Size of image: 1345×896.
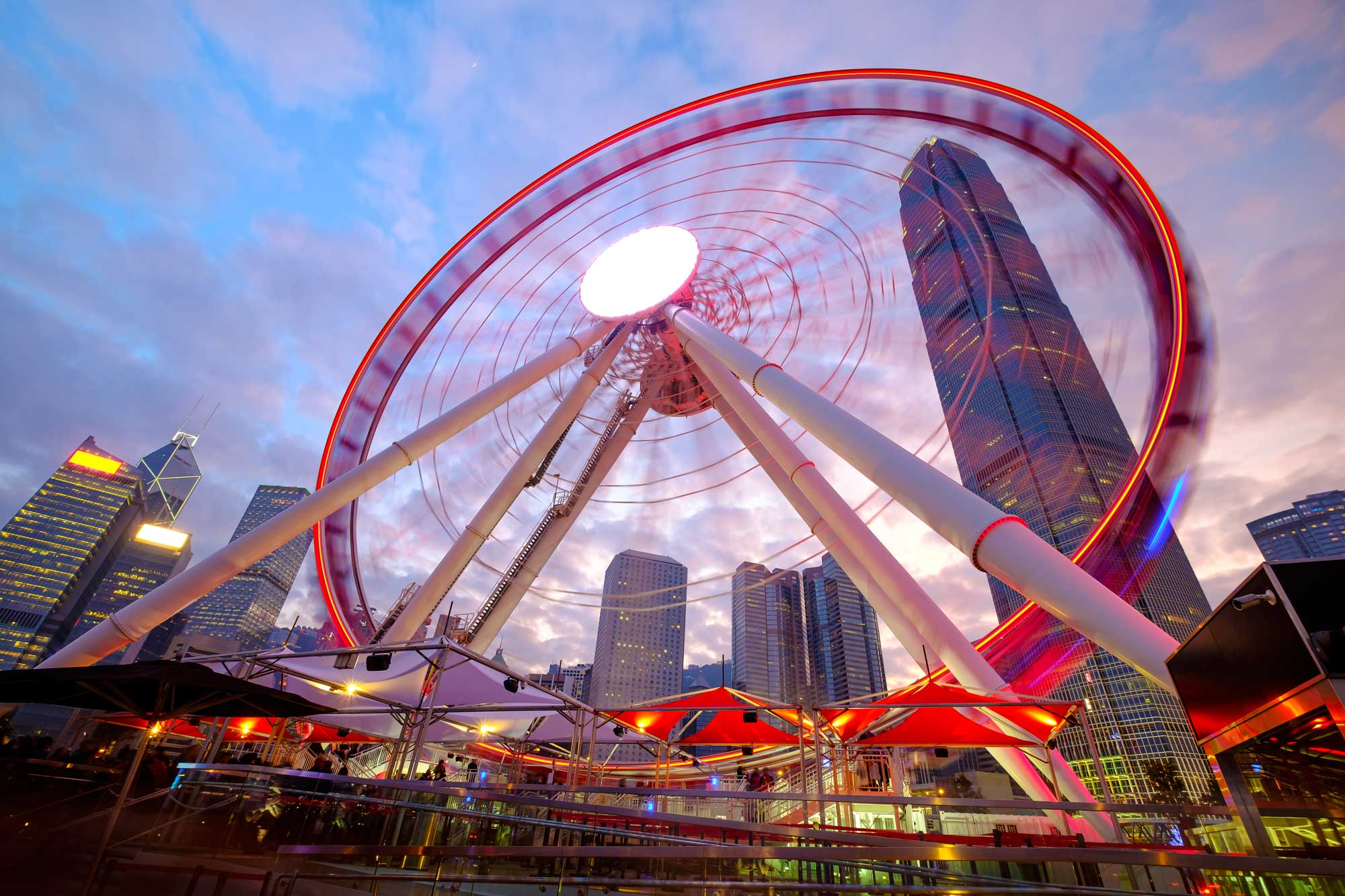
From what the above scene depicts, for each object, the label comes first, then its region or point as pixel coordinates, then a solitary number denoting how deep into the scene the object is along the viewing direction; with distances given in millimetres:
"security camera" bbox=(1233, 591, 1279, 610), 4023
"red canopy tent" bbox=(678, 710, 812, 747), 14688
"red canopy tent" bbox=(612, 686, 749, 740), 13320
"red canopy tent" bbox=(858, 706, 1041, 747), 11492
